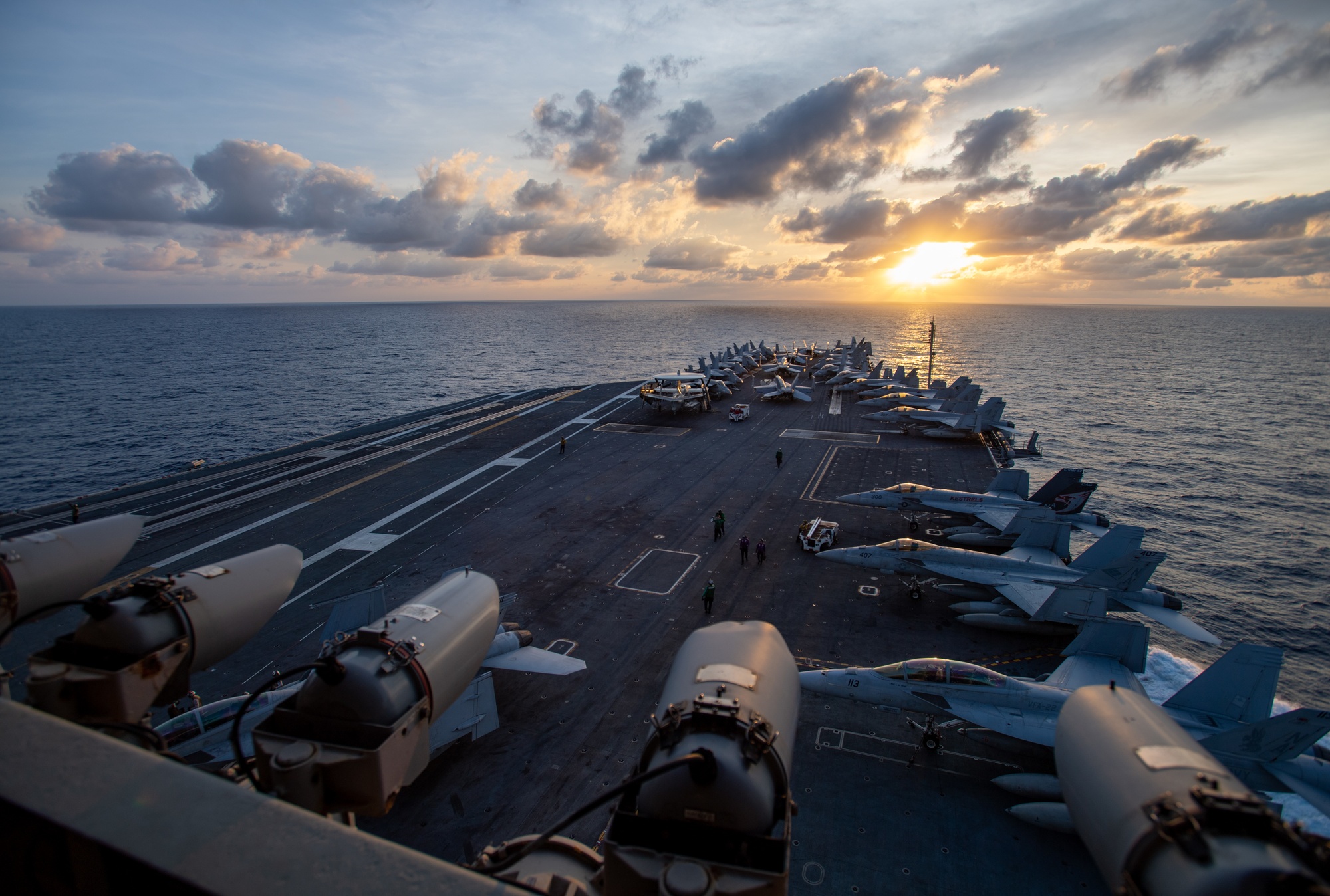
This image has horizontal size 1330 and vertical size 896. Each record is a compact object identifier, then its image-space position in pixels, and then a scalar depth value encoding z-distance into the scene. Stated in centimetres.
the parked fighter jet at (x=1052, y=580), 2481
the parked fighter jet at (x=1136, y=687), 1664
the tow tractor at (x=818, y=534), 3397
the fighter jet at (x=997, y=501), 3481
